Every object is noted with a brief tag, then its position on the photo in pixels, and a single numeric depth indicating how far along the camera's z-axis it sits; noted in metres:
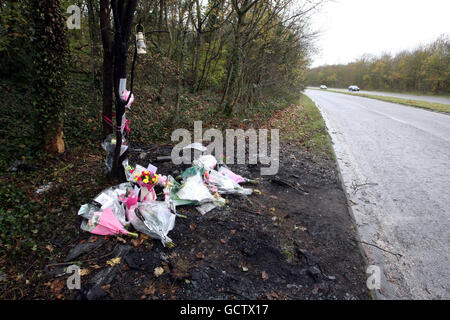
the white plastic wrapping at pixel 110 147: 3.99
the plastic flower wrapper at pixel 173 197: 3.72
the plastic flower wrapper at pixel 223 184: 4.42
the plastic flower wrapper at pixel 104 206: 3.31
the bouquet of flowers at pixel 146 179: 3.56
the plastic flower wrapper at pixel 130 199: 3.44
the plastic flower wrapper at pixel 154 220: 3.17
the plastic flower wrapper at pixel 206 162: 4.68
